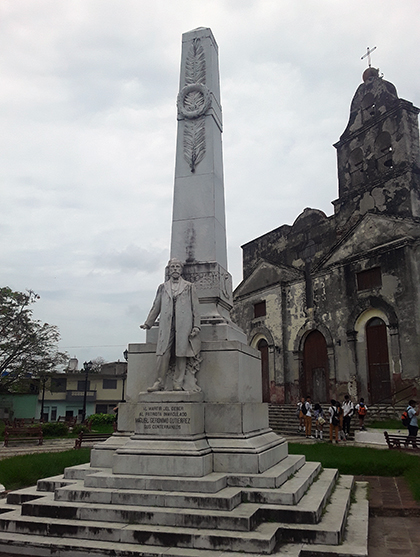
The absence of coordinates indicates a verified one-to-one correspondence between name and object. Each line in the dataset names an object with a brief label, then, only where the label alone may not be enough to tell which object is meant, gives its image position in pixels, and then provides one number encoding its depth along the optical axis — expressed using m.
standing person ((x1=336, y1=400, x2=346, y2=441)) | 16.28
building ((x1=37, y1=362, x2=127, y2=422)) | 43.84
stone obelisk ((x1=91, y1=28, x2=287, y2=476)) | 5.84
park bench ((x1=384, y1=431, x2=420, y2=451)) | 11.98
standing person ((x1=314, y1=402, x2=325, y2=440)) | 17.12
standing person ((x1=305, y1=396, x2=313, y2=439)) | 17.70
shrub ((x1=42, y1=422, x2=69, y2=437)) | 20.88
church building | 20.05
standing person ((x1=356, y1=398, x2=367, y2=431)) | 17.31
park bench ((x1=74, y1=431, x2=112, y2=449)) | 14.20
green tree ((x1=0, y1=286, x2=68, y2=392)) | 28.17
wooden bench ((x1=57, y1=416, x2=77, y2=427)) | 24.78
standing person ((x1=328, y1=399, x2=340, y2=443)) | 15.55
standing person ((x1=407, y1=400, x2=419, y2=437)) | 14.04
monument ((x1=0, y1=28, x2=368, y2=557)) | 4.59
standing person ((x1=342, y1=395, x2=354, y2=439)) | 16.53
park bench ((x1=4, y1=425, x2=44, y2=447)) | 17.23
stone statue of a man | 6.48
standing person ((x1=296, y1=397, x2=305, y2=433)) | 19.01
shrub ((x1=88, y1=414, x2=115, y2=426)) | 26.59
